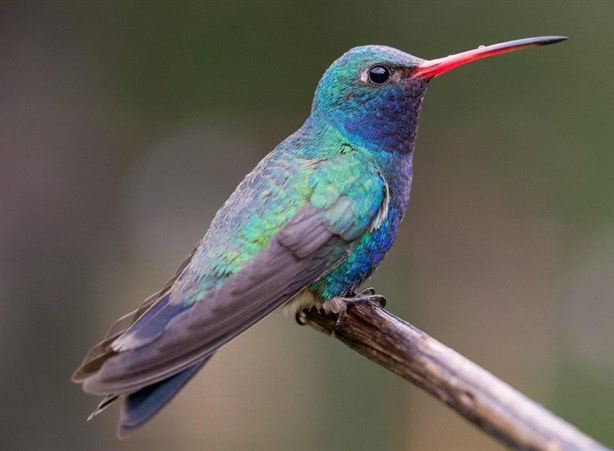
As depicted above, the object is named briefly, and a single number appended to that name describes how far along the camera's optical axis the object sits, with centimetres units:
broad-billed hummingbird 109
